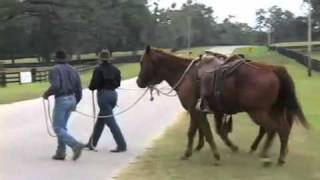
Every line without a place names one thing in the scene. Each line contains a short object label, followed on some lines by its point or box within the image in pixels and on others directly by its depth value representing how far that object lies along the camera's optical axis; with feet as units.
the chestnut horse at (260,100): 33.16
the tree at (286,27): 529.86
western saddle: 34.24
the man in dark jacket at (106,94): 39.50
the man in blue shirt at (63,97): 36.06
